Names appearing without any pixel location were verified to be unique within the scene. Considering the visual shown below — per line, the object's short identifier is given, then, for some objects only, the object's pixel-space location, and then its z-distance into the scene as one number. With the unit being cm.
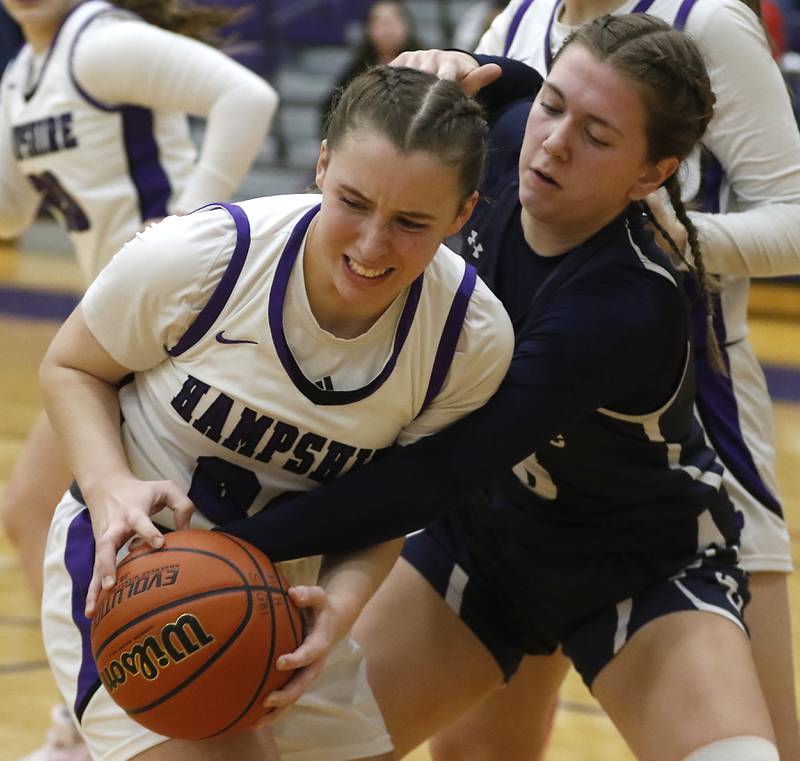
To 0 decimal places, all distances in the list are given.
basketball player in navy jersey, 428
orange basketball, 410
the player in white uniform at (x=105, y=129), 523
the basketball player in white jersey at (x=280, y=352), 414
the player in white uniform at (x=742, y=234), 453
